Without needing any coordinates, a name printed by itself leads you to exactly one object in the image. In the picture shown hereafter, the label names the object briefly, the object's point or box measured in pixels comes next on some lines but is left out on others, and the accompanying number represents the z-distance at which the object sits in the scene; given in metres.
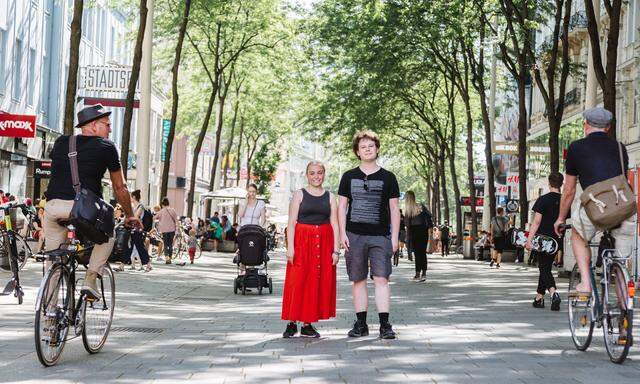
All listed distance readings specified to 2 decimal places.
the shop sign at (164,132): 67.98
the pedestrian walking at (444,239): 56.25
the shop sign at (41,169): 42.28
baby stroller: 19.23
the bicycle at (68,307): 8.53
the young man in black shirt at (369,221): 11.54
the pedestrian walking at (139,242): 25.55
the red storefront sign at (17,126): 35.62
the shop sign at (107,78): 27.69
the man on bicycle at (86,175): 9.15
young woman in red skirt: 11.57
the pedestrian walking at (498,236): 36.06
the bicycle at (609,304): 9.34
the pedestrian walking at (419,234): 24.41
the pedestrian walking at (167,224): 31.56
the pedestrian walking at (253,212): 19.62
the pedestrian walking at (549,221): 15.84
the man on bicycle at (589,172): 9.79
